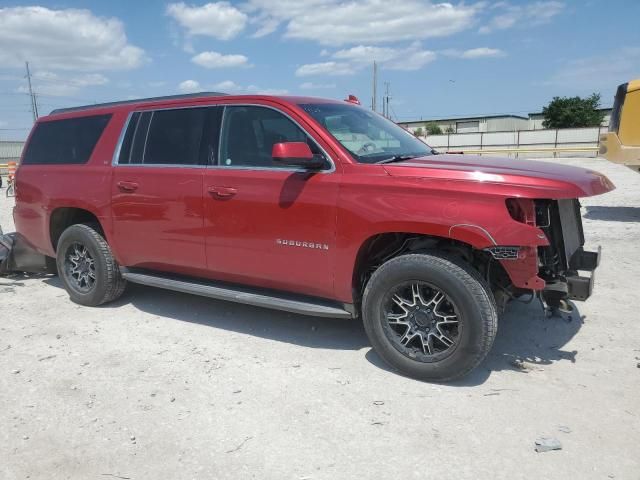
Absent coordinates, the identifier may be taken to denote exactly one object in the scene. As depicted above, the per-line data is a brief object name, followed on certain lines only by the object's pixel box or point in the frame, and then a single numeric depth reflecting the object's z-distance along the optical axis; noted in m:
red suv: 3.52
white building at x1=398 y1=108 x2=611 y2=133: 76.50
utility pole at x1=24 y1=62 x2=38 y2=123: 47.05
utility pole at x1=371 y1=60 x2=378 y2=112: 40.45
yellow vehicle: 9.73
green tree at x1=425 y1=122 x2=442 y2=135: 71.00
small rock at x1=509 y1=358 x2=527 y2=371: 3.96
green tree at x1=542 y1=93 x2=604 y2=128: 60.86
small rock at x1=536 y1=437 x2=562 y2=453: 2.96
